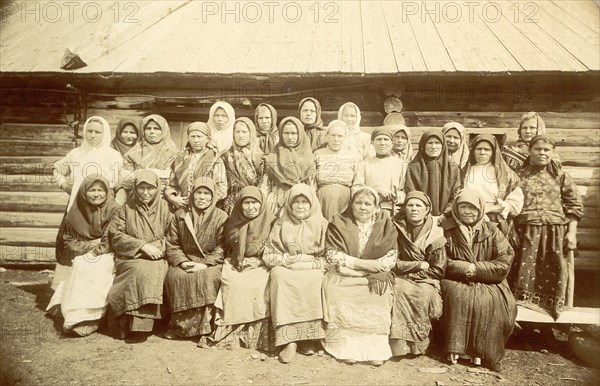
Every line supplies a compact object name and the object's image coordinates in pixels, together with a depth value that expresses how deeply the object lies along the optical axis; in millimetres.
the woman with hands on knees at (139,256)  3539
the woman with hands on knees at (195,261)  3523
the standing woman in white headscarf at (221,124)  4699
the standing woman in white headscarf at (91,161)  4445
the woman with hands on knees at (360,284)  3332
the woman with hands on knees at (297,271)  3375
